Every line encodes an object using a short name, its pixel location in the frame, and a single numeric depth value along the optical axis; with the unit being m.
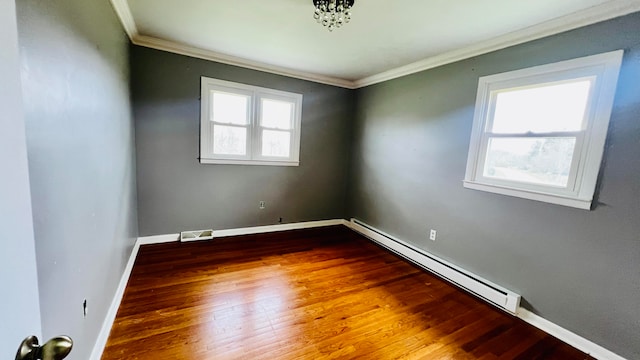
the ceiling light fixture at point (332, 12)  1.89
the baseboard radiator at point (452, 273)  2.30
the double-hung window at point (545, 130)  1.85
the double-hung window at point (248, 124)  3.37
